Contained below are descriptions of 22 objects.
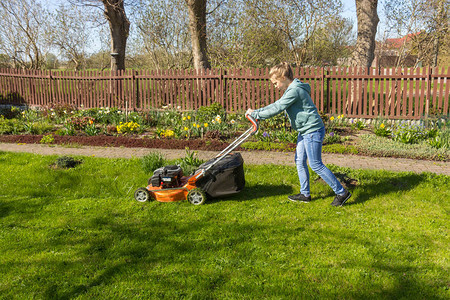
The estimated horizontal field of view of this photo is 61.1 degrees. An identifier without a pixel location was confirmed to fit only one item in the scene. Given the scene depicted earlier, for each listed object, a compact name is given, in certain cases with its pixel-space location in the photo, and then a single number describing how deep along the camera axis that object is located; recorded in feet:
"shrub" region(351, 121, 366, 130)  30.66
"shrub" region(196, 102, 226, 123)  33.30
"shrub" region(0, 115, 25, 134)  31.89
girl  14.16
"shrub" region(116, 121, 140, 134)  30.40
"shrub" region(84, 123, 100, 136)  30.09
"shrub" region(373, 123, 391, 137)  27.53
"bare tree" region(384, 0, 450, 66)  40.45
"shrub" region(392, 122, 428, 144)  24.91
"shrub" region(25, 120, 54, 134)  31.65
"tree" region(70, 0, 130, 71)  48.87
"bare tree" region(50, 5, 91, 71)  67.54
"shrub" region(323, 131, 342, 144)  26.32
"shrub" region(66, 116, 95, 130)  31.79
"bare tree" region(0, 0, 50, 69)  62.64
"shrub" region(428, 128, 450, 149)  23.09
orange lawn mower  15.38
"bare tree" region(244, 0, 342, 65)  43.19
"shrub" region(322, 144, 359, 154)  24.41
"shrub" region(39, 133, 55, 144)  28.62
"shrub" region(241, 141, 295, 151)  25.34
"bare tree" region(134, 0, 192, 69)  51.67
